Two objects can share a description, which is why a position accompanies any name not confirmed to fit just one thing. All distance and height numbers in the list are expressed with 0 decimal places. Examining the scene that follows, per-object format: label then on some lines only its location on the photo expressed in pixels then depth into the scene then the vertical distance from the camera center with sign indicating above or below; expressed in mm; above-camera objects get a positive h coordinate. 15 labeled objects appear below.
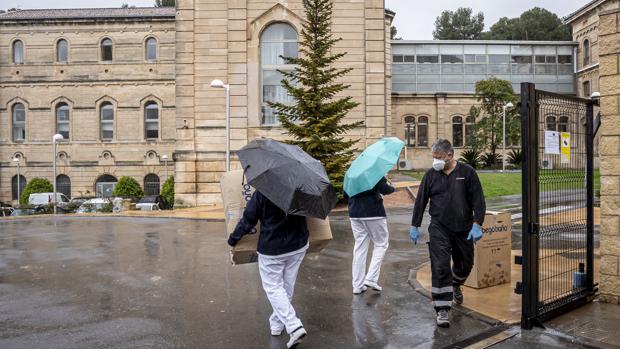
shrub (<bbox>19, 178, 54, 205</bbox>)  43934 -1742
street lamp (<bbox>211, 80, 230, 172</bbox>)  21484 +3206
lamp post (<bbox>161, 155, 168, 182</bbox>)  45344 +500
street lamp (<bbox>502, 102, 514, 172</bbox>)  37375 +2239
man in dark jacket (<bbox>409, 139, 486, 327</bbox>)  6238 -580
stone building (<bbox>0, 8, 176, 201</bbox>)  46406 +6231
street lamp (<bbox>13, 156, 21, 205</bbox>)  44034 -797
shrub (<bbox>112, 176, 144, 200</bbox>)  44188 -1835
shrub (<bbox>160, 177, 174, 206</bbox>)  41781 -1794
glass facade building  50500 +9398
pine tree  22812 +2169
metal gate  6086 -313
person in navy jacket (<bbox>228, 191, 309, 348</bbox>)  5523 -783
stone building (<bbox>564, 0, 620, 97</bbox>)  48469 +11090
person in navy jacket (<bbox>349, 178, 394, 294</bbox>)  7556 -832
